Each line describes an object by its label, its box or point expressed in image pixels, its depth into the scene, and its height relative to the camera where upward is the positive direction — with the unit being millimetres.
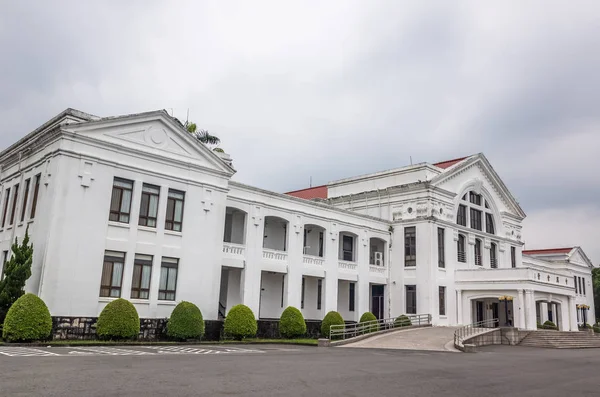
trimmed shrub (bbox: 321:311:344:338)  29047 -372
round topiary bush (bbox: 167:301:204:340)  23062 -607
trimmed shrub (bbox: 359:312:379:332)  30369 -194
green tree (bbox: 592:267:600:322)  74312 +5080
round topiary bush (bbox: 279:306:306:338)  27583 -544
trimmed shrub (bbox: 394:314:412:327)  32656 -251
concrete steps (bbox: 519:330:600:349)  29859 -946
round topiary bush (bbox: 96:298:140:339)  21125 -615
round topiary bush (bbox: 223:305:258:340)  25109 -590
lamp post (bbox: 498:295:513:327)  33750 +1336
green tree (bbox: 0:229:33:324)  20219 +900
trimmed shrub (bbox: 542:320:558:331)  38856 -221
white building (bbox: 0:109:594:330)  22172 +4112
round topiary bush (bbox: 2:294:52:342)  18781 -651
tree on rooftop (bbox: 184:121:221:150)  40219 +12569
